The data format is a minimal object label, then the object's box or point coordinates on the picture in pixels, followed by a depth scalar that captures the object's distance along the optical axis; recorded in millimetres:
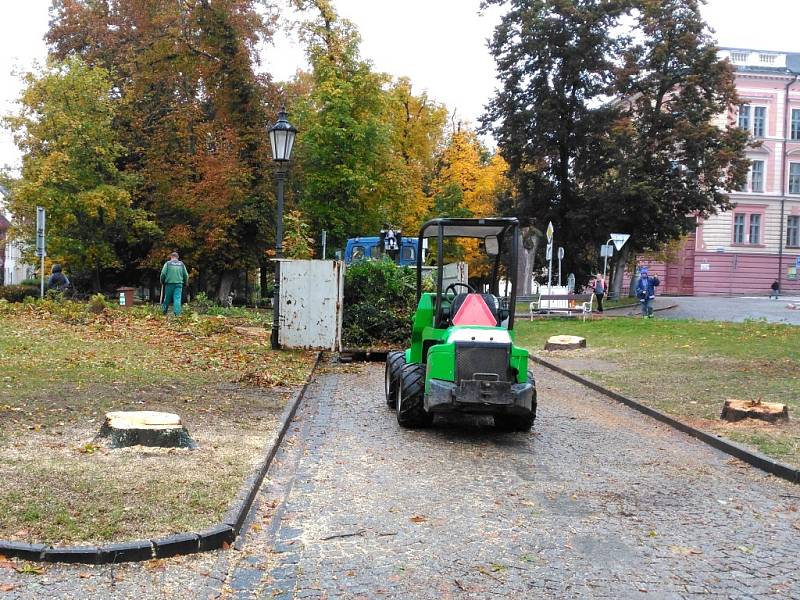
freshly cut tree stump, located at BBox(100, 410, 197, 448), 7398
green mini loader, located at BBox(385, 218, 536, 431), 8750
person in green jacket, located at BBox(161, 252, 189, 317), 22594
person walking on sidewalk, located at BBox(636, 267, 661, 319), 30938
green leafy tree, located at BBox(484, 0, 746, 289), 39656
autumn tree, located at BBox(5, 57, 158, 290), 34344
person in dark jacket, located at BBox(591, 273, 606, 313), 35138
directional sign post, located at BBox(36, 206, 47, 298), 21094
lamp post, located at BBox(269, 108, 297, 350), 17078
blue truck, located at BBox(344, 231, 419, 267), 24609
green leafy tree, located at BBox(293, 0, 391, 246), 33250
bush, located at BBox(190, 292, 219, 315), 26078
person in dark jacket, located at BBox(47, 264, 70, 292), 25875
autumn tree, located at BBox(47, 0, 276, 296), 33406
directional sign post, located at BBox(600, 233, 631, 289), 31977
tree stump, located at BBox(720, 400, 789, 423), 9872
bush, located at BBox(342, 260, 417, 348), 18109
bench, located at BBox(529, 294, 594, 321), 31344
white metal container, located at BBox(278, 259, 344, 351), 17125
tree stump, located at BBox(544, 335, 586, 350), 20281
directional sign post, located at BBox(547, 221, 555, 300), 30831
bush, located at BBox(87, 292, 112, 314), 22338
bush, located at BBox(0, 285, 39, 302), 30375
